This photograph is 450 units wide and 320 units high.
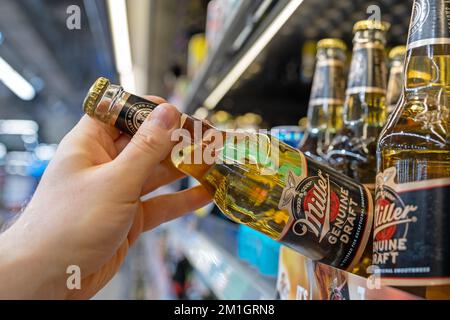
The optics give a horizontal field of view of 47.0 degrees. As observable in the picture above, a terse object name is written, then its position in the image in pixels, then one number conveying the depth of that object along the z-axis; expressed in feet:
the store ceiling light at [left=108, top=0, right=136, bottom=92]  6.35
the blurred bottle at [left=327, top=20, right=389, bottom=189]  2.94
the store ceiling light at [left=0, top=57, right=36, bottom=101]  11.75
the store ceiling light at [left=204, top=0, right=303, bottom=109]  3.75
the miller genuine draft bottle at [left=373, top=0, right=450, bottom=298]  1.75
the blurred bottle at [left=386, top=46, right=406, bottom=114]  3.46
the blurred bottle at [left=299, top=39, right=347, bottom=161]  3.49
